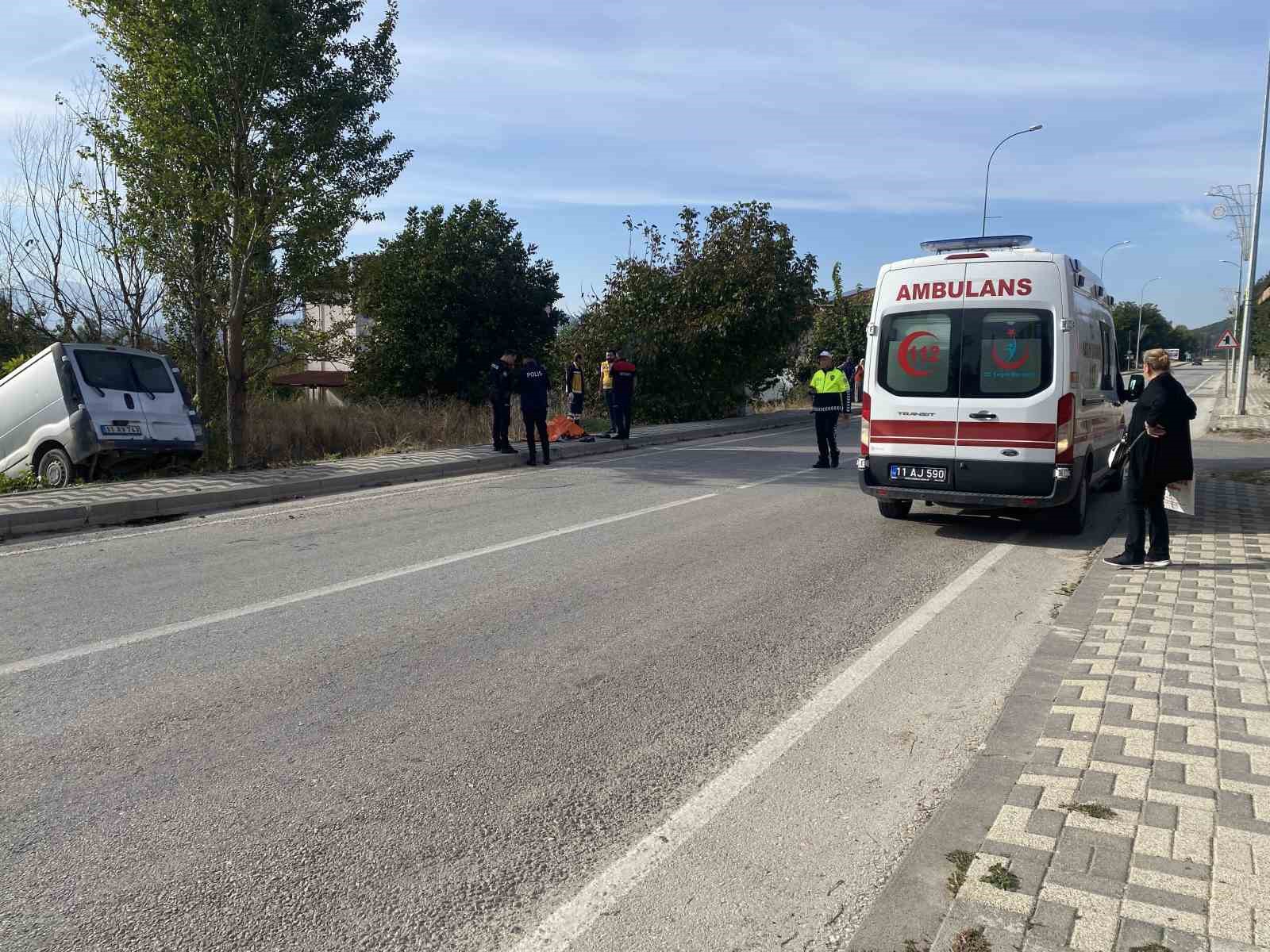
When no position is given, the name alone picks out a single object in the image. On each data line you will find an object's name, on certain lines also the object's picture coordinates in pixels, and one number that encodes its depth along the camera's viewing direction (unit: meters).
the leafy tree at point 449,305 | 28.06
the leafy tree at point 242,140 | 15.54
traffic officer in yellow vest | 14.12
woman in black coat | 7.32
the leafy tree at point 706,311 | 26.95
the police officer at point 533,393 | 15.29
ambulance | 8.54
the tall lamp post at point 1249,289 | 26.69
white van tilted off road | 12.64
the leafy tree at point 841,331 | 39.38
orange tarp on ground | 19.11
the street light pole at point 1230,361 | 41.94
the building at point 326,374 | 20.69
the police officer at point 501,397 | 15.77
